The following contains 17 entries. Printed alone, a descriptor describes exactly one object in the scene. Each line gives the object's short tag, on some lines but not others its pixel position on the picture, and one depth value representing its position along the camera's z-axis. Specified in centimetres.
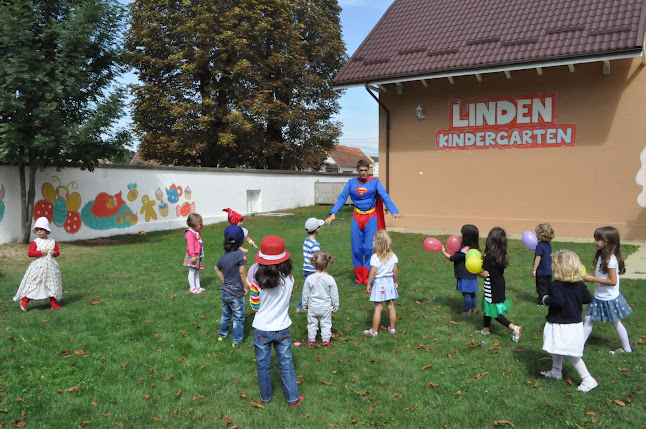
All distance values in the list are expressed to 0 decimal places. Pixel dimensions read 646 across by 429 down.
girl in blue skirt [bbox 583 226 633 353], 505
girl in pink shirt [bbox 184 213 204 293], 778
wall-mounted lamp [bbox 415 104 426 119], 1602
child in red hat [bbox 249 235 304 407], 413
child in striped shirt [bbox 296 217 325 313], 650
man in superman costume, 830
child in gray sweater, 537
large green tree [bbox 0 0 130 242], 1124
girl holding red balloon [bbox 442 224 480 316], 642
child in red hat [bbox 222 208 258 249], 678
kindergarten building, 1327
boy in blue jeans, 559
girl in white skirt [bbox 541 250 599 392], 432
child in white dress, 681
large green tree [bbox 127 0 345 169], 2467
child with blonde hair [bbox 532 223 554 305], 703
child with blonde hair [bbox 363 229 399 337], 578
